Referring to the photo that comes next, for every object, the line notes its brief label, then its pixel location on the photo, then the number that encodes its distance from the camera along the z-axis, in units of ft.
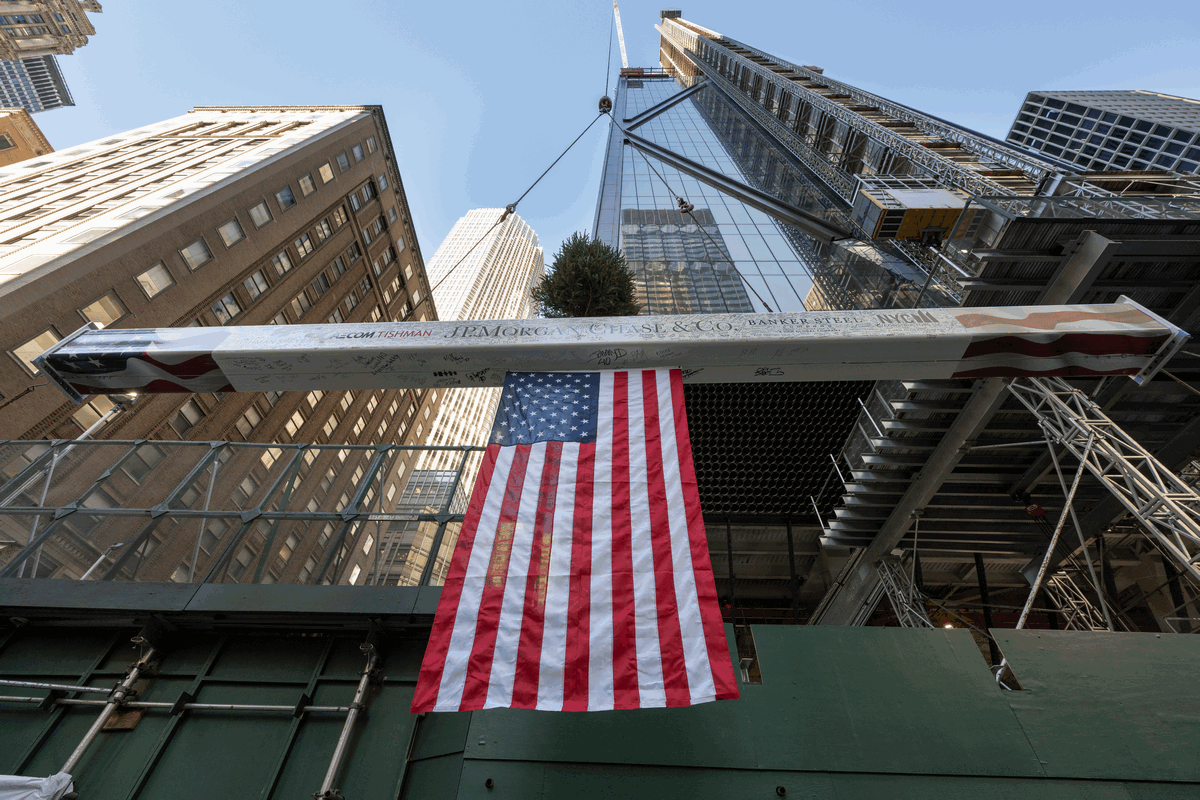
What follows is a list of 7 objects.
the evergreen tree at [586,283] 51.70
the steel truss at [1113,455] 21.93
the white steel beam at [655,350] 19.15
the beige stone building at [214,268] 34.09
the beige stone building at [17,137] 146.10
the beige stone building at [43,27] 280.51
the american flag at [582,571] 11.91
